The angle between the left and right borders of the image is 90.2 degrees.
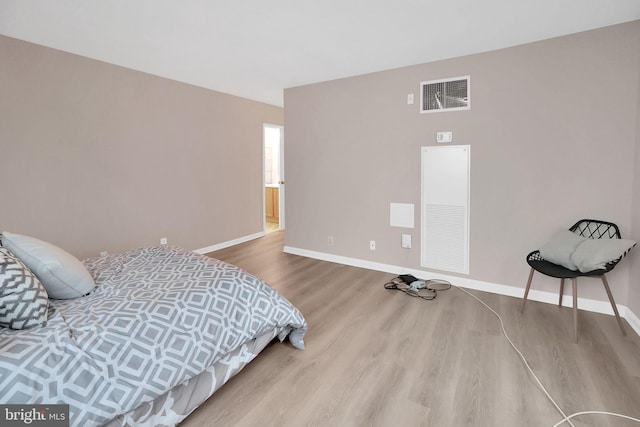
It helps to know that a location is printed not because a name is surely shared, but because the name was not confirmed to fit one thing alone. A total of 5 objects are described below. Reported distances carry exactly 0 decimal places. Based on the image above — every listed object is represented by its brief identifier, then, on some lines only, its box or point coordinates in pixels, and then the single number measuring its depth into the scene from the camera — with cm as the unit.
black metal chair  222
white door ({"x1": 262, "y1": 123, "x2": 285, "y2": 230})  771
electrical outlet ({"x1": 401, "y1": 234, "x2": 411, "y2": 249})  359
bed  117
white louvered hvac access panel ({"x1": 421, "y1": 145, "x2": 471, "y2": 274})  323
